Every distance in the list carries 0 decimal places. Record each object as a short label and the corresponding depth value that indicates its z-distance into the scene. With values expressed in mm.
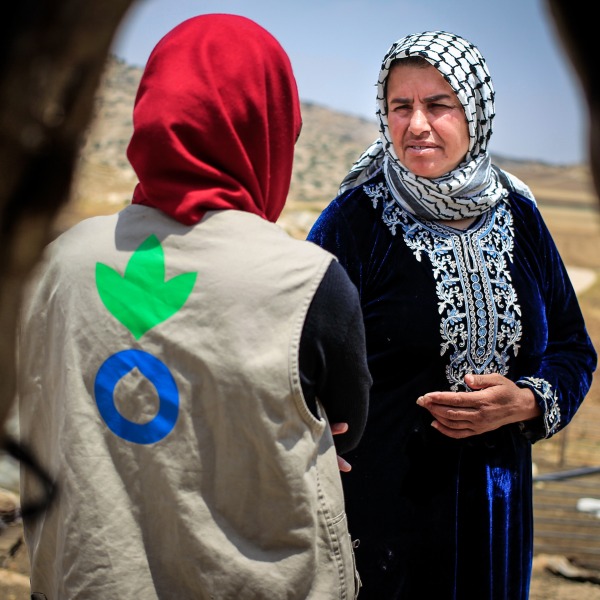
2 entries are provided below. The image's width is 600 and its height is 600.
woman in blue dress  2543
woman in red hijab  1699
